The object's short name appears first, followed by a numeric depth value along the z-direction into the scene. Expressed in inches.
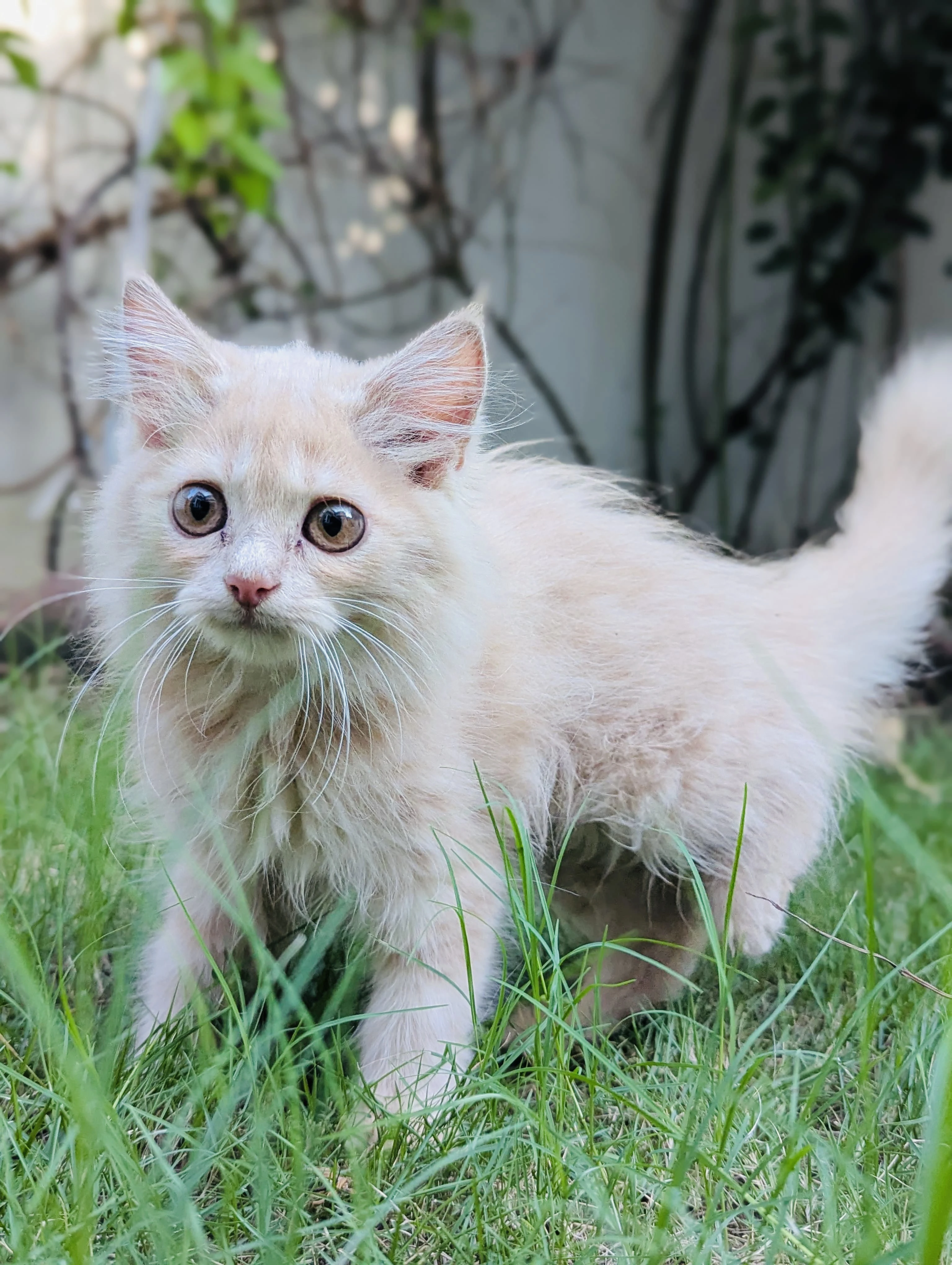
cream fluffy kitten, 21.7
